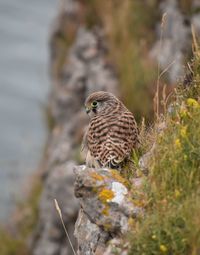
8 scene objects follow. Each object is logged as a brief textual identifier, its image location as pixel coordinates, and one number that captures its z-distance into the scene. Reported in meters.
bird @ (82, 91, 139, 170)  12.91
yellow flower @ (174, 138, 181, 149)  10.74
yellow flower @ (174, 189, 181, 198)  10.15
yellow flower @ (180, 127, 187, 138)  10.77
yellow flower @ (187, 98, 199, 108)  11.37
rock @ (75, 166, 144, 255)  10.77
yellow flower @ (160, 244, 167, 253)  9.73
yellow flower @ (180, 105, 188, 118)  11.33
